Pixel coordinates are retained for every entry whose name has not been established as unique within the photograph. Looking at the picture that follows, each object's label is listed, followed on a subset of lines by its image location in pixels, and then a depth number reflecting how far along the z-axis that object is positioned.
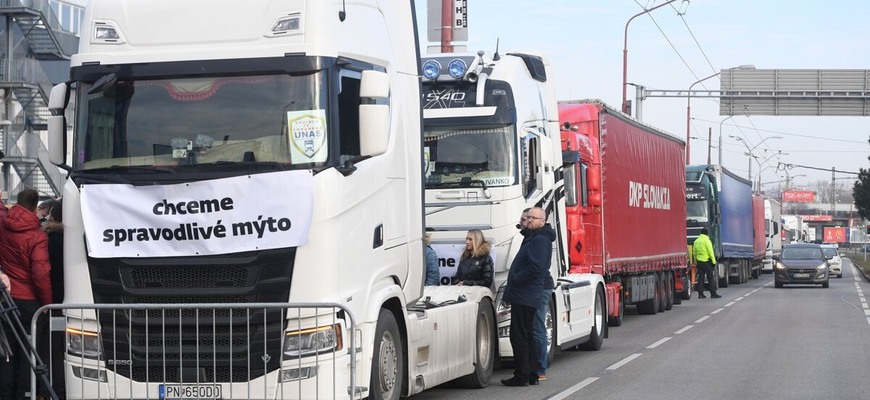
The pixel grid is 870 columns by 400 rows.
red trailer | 20.16
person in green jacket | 33.31
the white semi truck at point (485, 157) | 14.07
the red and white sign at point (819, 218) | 187.25
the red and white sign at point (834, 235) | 147.62
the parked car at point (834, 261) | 58.13
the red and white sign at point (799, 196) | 182.00
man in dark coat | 12.67
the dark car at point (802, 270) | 43.09
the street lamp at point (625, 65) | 40.28
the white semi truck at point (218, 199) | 8.47
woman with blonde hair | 13.27
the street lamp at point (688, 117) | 60.39
